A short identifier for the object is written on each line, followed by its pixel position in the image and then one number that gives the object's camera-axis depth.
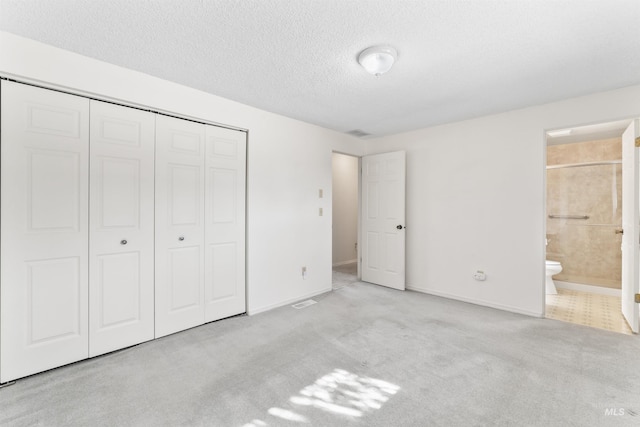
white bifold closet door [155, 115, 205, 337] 2.64
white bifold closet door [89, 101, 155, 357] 2.28
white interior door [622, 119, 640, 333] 2.73
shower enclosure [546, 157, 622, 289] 4.14
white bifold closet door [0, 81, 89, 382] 1.93
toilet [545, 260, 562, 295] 4.10
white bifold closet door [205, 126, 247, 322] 2.98
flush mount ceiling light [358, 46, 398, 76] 2.04
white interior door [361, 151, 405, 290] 4.27
